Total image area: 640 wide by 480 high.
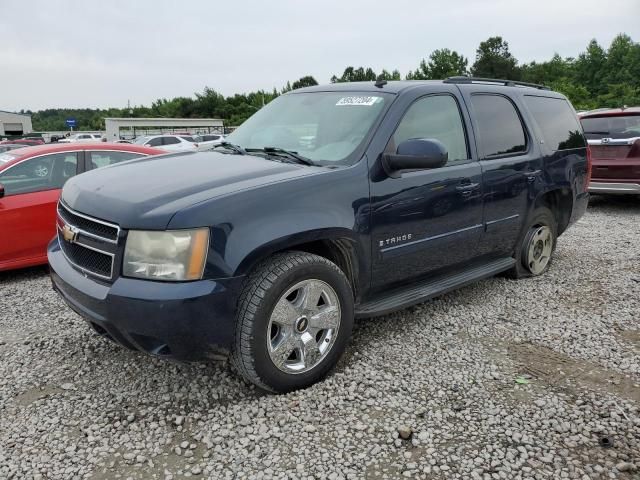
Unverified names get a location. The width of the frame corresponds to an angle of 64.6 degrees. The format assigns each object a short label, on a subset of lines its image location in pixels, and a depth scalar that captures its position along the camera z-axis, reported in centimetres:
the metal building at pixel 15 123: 7106
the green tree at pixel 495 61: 7062
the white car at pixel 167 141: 2464
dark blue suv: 254
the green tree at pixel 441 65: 7894
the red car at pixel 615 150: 841
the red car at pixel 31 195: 514
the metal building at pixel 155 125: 5184
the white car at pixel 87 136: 4214
